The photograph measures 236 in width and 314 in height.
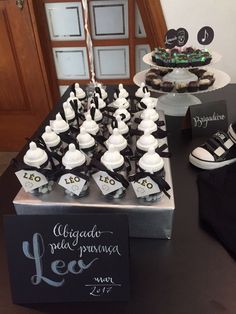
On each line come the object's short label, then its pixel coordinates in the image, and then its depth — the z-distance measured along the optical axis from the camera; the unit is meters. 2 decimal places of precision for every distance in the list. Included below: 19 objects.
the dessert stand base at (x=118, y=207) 0.67
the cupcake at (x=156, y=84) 1.20
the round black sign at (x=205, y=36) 1.14
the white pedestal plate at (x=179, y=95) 1.21
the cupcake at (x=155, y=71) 1.31
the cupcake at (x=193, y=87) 1.16
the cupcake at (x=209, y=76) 1.20
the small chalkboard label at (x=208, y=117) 1.03
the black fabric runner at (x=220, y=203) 0.69
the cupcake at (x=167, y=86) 1.17
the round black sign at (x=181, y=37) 1.13
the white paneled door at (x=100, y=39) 2.26
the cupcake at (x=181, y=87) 1.18
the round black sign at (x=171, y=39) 1.15
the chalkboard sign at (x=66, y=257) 0.59
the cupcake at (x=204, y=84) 1.16
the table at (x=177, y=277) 0.57
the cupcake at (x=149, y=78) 1.23
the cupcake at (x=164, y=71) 1.30
